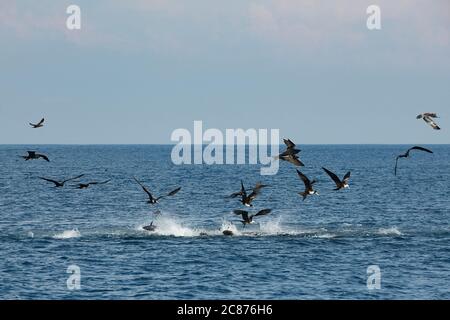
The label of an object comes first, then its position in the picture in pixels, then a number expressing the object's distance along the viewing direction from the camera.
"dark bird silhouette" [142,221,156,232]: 69.50
